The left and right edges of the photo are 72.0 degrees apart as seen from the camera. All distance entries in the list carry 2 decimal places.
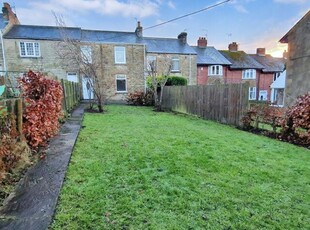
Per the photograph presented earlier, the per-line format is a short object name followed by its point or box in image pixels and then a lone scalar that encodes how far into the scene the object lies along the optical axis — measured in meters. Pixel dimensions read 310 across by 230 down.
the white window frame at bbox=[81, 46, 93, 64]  17.53
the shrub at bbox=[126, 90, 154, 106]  16.69
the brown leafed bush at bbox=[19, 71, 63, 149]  3.99
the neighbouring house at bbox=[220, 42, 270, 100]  26.82
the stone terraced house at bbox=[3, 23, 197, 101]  18.14
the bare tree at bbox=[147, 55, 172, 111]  21.72
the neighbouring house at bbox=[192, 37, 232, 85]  25.08
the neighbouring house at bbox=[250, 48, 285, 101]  28.62
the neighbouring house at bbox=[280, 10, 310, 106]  10.20
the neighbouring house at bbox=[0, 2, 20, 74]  17.52
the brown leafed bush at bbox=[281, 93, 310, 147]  6.13
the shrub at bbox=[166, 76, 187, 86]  16.78
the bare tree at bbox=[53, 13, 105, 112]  18.37
